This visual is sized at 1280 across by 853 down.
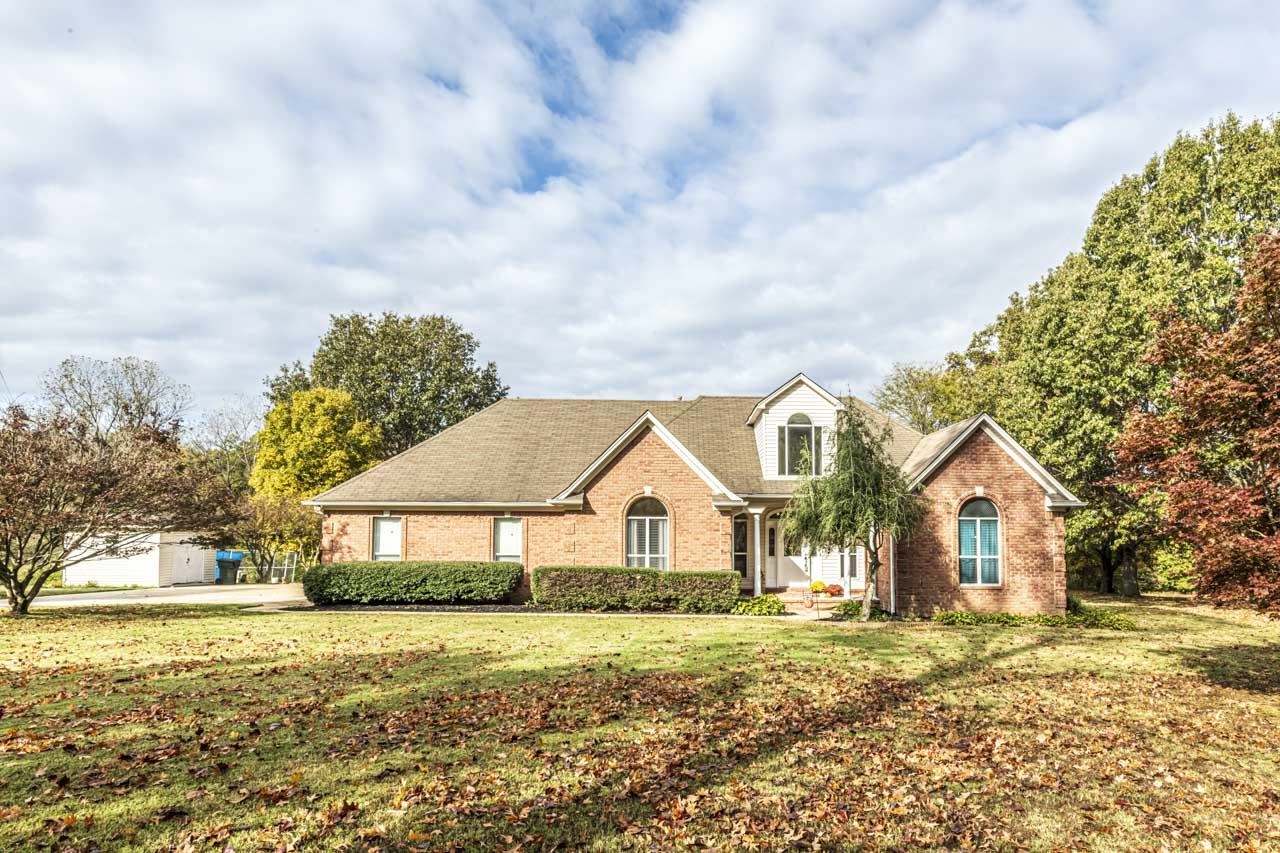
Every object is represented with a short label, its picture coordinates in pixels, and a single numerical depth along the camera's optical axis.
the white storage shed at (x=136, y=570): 35.97
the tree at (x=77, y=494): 19.22
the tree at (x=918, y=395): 47.47
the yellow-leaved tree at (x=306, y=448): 39.62
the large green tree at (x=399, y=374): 48.44
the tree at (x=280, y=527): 35.06
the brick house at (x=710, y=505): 21.08
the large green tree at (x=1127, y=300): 25.22
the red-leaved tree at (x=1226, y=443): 9.96
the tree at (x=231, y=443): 53.41
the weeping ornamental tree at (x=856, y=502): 19.19
